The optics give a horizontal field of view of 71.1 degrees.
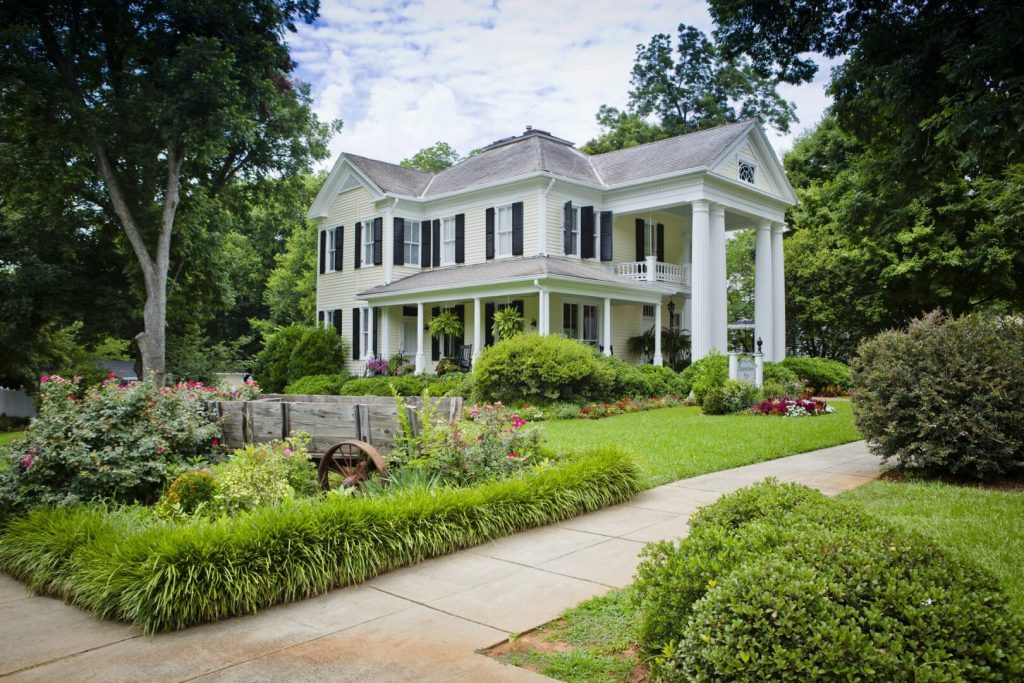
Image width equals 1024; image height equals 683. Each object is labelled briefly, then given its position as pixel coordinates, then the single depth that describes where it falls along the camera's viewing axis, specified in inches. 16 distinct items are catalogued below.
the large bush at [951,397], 327.0
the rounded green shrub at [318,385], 943.7
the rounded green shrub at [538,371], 685.3
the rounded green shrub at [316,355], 1027.9
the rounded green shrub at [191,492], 238.4
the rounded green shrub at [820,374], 899.4
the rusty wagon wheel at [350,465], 272.2
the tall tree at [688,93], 1621.6
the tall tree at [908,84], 317.7
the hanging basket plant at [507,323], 833.5
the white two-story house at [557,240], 883.4
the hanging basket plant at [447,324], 918.4
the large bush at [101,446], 246.4
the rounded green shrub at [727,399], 685.3
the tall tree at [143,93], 757.3
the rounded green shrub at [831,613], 109.0
